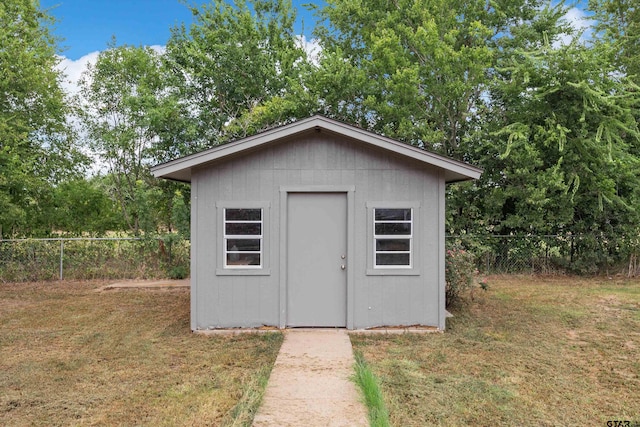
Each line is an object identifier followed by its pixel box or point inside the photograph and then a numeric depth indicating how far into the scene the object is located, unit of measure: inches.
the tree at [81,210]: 485.4
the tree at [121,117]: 521.7
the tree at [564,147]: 435.2
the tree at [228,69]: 544.7
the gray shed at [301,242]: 241.6
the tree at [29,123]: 441.7
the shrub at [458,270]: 290.8
